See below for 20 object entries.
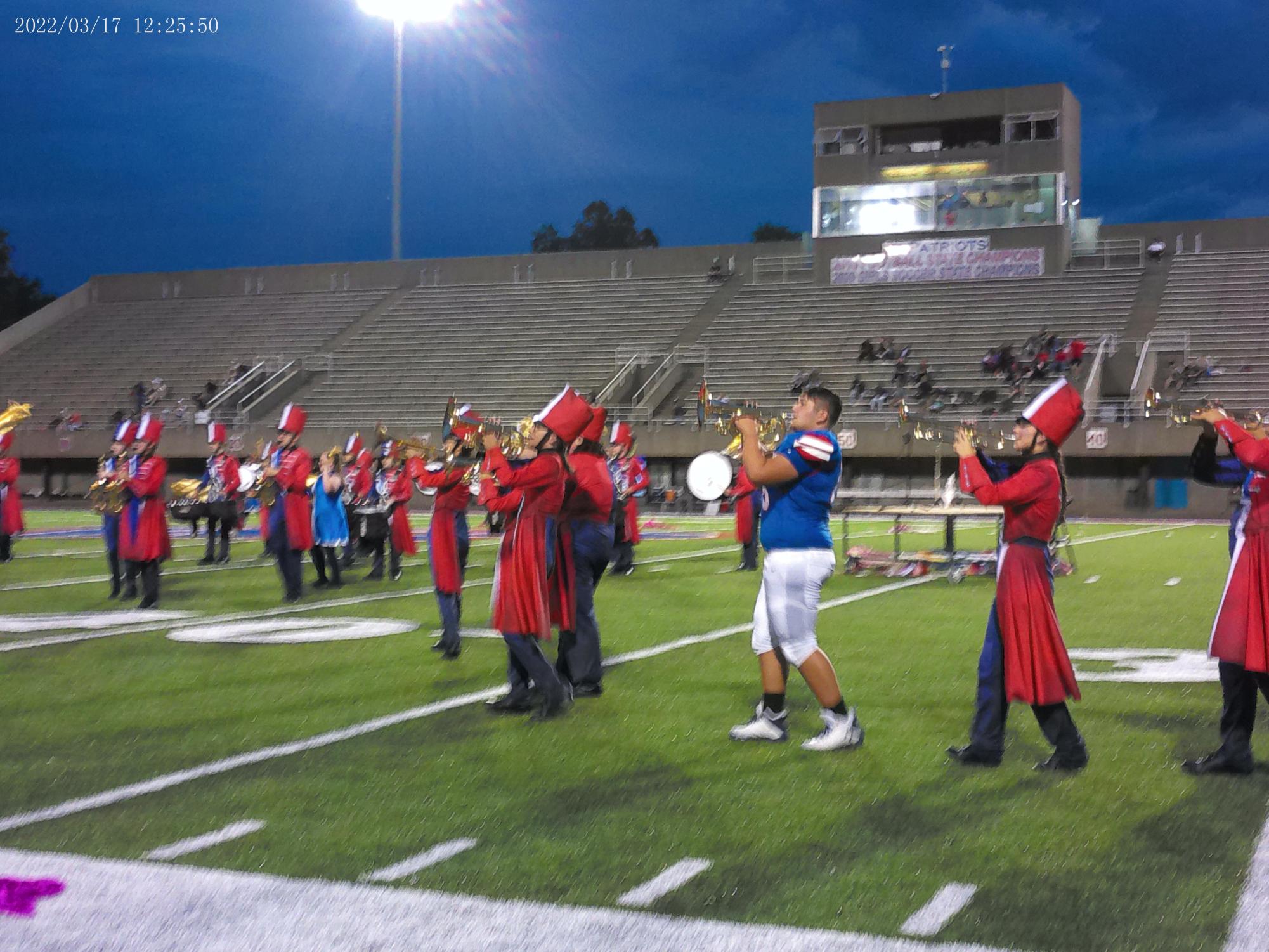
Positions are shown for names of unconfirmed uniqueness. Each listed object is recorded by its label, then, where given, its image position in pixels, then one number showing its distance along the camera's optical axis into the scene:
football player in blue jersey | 5.76
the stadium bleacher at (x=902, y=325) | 34.94
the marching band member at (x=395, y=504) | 12.56
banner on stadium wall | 38.38
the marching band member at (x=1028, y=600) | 5.46
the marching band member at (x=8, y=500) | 15.42
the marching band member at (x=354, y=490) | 15.19
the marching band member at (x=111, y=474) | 12.38
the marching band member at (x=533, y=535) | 6.54
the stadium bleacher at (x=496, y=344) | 38.06
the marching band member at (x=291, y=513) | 11.92
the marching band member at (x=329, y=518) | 13.12
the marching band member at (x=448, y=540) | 8.58
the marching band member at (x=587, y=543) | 7.37
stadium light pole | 39.88
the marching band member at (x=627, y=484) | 14.77
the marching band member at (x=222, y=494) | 16.28
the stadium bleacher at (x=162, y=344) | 42.69
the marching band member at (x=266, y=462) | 12.49
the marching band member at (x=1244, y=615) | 5.39
